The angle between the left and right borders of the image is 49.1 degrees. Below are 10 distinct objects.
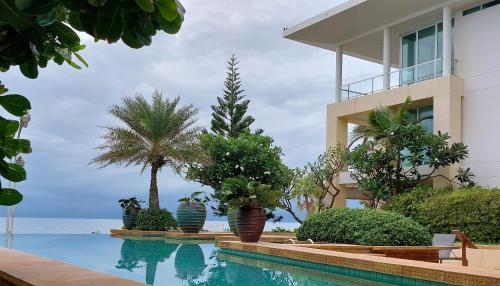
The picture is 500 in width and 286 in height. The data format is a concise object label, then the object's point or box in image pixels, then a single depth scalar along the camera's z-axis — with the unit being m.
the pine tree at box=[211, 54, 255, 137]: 22.67
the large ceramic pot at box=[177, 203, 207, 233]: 14.80
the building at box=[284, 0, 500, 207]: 14.92
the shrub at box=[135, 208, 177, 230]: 15.91
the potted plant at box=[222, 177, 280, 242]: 10.14
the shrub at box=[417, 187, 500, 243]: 11.77
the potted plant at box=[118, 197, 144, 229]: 16.70
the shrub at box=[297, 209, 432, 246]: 8.92
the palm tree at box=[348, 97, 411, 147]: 15.07
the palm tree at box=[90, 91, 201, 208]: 16.89
